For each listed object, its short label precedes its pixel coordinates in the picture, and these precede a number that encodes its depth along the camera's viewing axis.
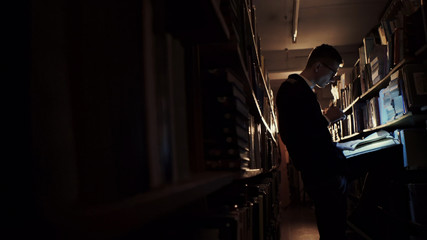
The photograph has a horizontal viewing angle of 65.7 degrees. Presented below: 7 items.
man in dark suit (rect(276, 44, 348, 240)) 2.01
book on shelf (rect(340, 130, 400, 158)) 2.16
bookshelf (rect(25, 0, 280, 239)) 0.32
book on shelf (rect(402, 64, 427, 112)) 2.05
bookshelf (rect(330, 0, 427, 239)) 2.14
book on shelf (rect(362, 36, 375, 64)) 3.39
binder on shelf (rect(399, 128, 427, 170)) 2.23
